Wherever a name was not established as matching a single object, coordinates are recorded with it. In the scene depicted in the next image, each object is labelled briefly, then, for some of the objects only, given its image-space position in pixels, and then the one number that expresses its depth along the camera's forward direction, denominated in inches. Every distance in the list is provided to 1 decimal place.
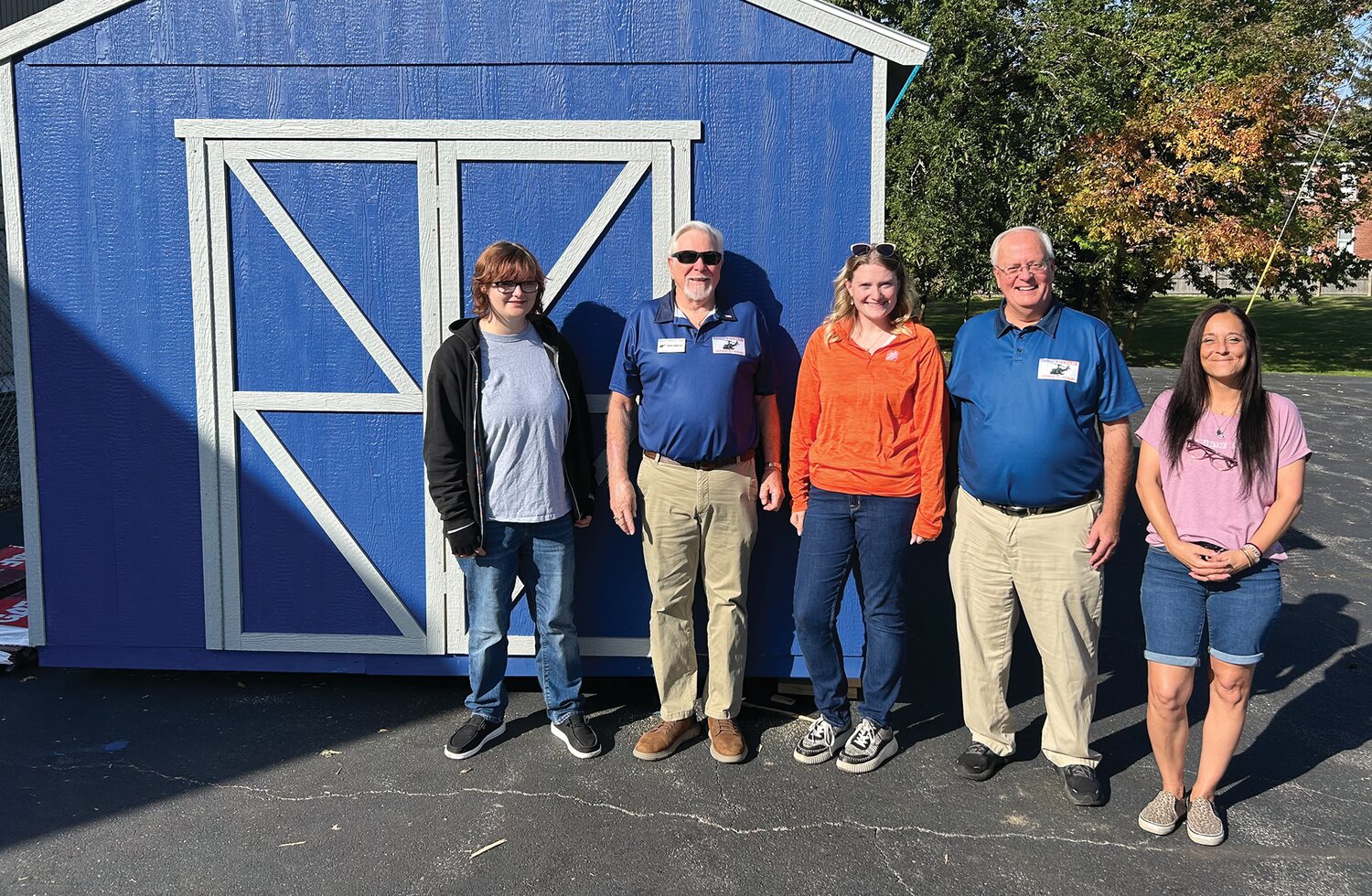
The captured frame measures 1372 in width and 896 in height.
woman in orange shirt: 143.0
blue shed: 163.3
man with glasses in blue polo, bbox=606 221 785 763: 149.2
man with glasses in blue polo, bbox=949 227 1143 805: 134.5
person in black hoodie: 148.6
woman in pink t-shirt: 123.3
